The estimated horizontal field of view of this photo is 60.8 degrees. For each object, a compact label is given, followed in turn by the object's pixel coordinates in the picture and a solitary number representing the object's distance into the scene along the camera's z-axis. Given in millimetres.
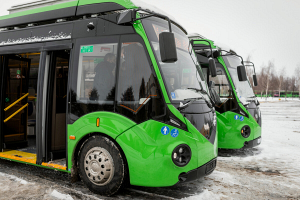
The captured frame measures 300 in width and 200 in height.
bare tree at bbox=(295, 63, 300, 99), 72000
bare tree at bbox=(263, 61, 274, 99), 57456
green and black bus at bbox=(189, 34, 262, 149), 6863
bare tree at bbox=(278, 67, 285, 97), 70312
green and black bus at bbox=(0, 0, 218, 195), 3723
